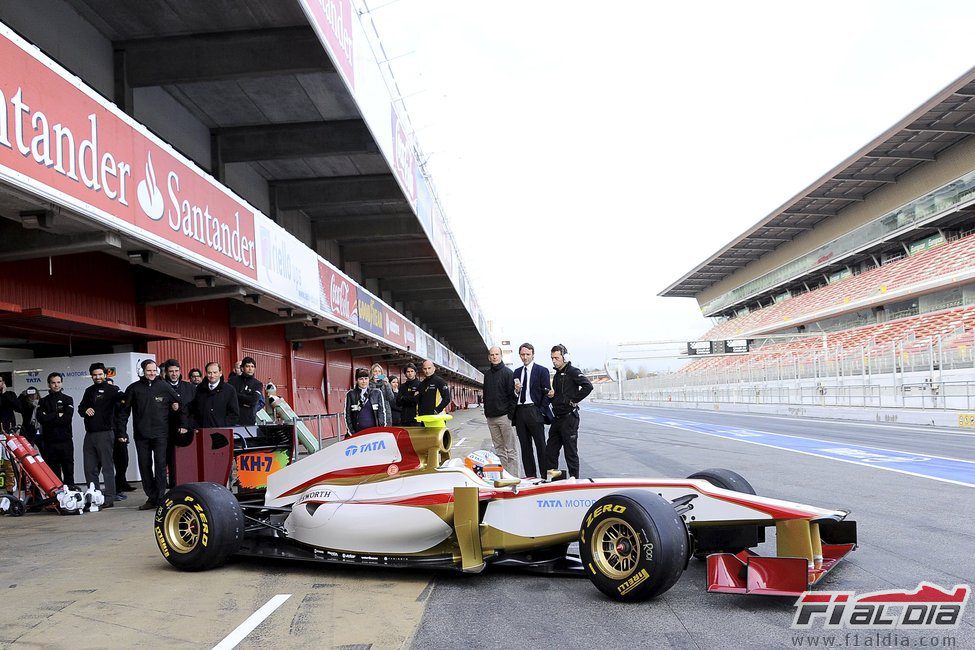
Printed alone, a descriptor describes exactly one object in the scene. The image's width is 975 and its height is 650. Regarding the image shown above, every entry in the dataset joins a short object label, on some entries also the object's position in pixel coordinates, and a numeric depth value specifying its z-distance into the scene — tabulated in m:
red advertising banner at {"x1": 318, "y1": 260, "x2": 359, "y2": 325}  14.89
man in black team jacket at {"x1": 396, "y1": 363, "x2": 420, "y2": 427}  9.97
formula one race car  4.34
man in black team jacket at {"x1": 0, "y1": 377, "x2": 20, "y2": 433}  9.37
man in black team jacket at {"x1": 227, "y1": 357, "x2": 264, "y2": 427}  10.24
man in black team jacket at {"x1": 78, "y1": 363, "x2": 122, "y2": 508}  9.16
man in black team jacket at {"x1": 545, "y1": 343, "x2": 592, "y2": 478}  8.80
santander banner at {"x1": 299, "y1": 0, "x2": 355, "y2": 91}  9.12
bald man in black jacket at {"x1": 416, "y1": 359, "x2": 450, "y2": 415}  9.35
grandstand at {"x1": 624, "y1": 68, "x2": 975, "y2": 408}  28.42
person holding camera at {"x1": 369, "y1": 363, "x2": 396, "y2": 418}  11.09
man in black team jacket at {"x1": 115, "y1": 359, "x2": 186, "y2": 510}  9.17
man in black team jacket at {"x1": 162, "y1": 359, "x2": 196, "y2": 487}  9.47
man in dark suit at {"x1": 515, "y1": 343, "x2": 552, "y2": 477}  9.12
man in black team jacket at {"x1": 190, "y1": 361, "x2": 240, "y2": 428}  9.48
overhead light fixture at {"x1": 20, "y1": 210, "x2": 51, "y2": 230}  6.71
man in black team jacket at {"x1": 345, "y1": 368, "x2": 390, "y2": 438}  10.62
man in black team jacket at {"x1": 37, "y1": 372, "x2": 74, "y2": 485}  9.40
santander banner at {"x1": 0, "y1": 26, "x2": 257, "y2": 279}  5.74
